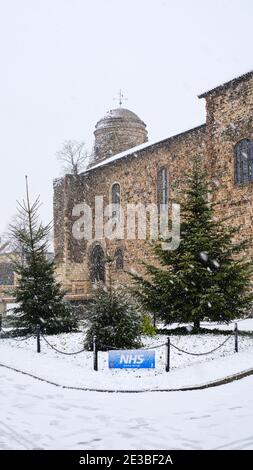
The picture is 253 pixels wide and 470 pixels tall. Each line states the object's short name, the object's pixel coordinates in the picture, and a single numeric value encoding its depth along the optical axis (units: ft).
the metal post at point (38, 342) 45.61
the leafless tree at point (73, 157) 147.84
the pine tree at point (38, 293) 55.36
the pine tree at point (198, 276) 48.47
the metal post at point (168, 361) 35.97
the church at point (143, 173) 68.90
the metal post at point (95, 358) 36.61
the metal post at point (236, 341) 39.86
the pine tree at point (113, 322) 41.83
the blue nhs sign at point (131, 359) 35.68
